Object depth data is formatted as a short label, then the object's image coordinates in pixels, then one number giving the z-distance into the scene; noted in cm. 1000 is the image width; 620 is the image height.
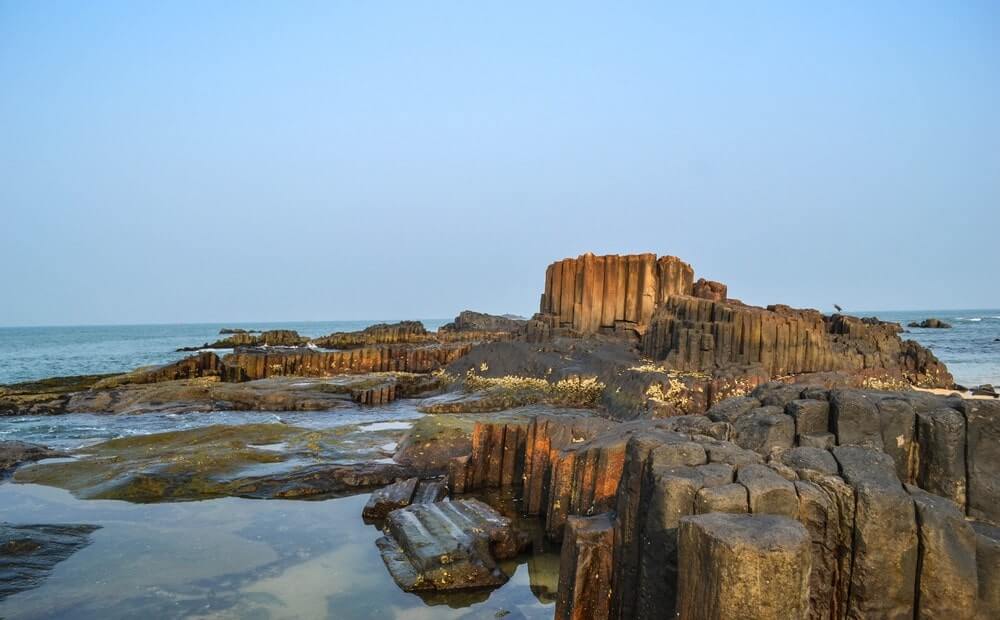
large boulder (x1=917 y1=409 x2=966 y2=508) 542
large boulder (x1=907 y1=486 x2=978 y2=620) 408
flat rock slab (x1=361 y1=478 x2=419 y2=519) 864
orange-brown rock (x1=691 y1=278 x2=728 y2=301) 2358
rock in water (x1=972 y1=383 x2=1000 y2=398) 1817
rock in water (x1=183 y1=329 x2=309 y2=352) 5534
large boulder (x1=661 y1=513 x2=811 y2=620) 324
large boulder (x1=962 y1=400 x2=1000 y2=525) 529
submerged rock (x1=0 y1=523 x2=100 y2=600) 647
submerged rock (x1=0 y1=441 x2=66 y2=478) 1139
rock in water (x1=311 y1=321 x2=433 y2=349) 4724
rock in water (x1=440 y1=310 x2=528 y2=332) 6045
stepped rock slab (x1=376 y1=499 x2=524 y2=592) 640
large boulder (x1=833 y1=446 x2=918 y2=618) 416
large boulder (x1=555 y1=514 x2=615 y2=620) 476
